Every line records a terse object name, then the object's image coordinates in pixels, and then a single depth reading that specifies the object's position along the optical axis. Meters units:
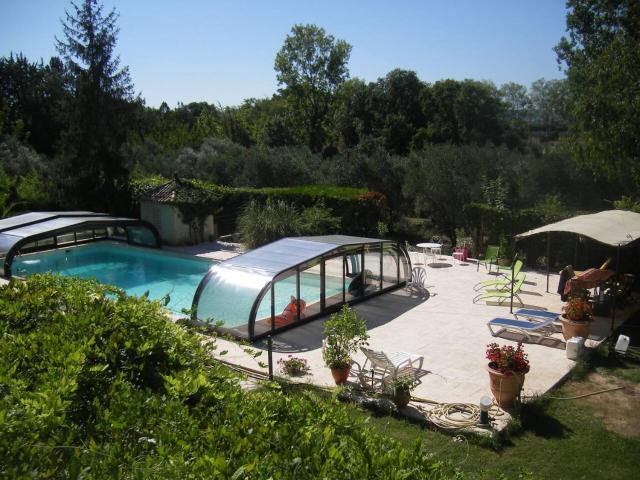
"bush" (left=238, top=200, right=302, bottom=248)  19.30
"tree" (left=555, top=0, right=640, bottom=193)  15.20
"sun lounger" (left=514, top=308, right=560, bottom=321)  11.80
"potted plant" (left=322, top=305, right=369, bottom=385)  8.69
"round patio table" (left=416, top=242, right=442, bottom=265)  17.48
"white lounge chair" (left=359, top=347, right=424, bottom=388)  8.58
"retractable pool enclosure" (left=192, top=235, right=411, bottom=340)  11.02
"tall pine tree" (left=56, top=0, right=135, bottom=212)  22.89
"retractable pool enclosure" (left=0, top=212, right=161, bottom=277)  16.56
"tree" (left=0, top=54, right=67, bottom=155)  34.59
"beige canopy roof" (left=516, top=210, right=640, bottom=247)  11.54
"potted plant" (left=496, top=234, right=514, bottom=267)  17.69
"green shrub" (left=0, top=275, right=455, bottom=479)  2.74
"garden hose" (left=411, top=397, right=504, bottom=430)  7.45
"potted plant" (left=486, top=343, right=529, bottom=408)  7.87
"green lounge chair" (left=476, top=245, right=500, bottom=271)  16.33
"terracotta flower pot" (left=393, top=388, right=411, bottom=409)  7.92
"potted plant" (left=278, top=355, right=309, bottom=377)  9.25
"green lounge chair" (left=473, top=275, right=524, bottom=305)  13.31
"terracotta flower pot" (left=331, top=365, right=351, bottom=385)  8.76
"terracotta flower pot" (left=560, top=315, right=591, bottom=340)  10.30
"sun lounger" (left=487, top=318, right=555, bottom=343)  10.74
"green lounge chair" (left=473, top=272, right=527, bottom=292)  13.56
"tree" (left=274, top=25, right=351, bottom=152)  44.62
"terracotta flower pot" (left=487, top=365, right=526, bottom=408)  7.86
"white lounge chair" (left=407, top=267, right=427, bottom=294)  14.91
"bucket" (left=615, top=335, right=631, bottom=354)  9.66
